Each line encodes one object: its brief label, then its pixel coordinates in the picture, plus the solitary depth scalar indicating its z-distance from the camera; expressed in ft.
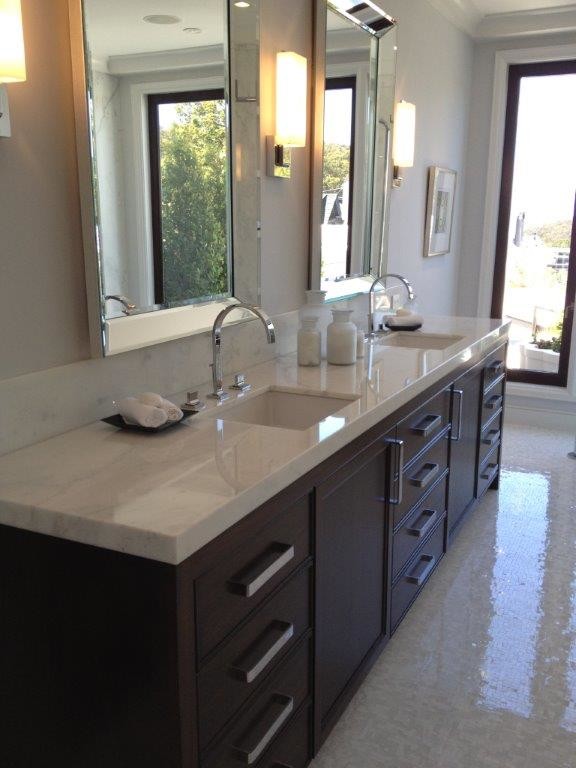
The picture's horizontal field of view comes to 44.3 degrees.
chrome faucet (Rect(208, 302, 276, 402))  6.47
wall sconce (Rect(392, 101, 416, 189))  11.16
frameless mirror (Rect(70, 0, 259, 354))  5.42
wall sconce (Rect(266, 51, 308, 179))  7.73
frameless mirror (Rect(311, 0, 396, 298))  8.92
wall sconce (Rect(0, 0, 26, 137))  4.29
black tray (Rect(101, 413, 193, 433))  5.35
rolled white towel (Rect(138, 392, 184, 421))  5.51
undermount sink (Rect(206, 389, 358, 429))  6.70
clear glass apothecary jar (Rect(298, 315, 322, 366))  8.04
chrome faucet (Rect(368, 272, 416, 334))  9.94
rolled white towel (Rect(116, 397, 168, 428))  5.32
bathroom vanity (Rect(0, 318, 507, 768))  3.85
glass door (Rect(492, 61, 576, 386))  15.28
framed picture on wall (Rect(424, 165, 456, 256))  13.50
